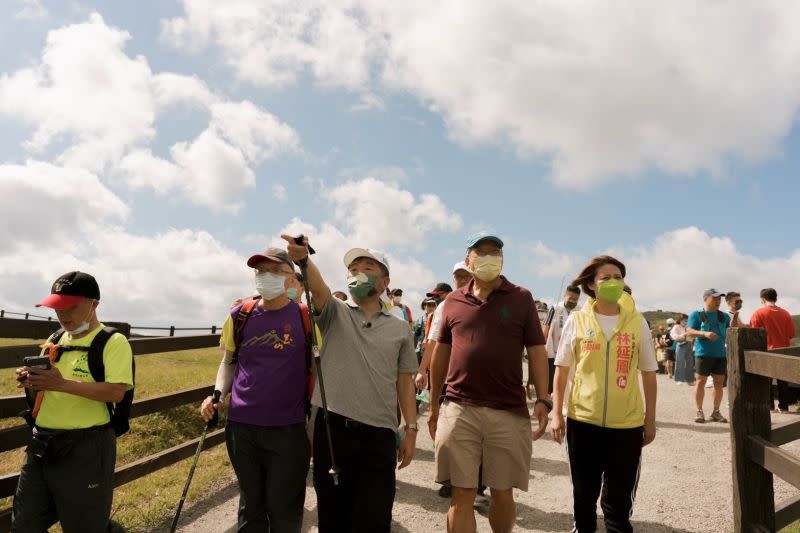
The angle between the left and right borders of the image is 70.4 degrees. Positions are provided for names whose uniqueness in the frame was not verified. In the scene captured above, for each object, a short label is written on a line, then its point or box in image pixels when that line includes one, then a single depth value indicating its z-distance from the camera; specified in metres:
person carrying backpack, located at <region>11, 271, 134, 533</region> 3.37
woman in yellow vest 3.97
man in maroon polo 3.87
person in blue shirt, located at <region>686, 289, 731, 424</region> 9.28
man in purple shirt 3.64
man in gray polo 3.42
